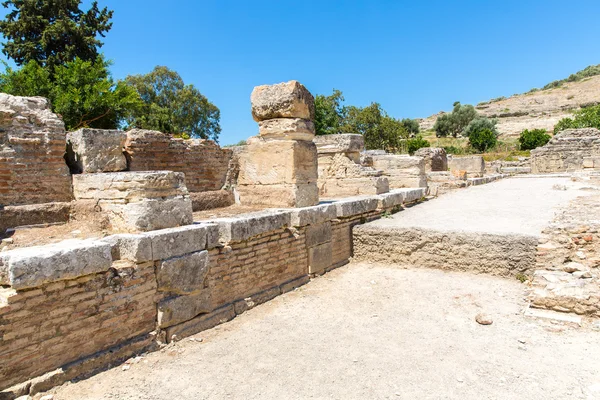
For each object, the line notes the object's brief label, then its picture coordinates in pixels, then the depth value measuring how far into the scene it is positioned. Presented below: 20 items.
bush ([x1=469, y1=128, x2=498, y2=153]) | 33.88
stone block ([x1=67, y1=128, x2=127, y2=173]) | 4.84
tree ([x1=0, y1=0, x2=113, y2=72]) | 23.03
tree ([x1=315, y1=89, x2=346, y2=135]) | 30.18
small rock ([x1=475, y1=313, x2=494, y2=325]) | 4.06
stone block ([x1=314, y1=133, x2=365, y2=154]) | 9.33
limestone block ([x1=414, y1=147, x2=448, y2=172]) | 15.84
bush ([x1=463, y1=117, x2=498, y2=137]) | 43.53
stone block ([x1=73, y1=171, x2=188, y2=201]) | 3.98
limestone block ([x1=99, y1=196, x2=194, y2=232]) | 3.90
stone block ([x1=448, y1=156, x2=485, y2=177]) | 18.34
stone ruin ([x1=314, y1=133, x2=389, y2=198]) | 8.97
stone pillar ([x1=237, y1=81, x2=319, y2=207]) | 5.98
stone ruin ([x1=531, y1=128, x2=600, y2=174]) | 22.61
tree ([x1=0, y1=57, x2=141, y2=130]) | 17.11
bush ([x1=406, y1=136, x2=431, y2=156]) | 31.98
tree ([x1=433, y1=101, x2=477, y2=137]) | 51.41
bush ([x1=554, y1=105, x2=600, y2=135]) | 29.87
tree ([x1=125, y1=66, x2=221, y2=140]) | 35.00
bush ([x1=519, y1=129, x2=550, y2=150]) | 30.89
